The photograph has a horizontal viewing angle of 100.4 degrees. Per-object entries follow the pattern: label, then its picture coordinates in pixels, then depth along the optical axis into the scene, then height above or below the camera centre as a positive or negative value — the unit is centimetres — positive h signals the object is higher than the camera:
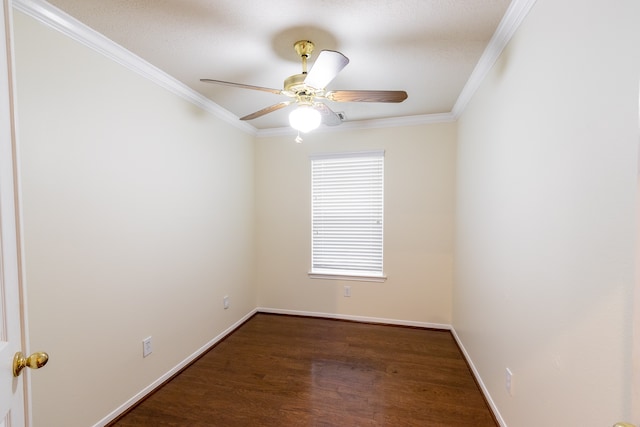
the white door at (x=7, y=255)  71 -14
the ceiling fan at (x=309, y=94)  158 +70
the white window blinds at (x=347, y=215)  321 -13
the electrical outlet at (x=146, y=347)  194 -105
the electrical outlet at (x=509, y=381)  152 -103
